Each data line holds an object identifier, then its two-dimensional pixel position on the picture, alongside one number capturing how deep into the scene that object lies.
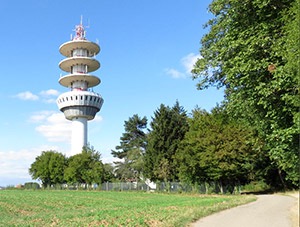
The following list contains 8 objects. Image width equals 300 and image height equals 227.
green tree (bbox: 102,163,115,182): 73.25
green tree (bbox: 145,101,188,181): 57.47
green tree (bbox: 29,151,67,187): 77.25
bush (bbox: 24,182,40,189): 85.06
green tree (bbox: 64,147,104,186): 70.69
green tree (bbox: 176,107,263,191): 40.03
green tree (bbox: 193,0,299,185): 12.96
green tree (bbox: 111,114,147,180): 74.76
